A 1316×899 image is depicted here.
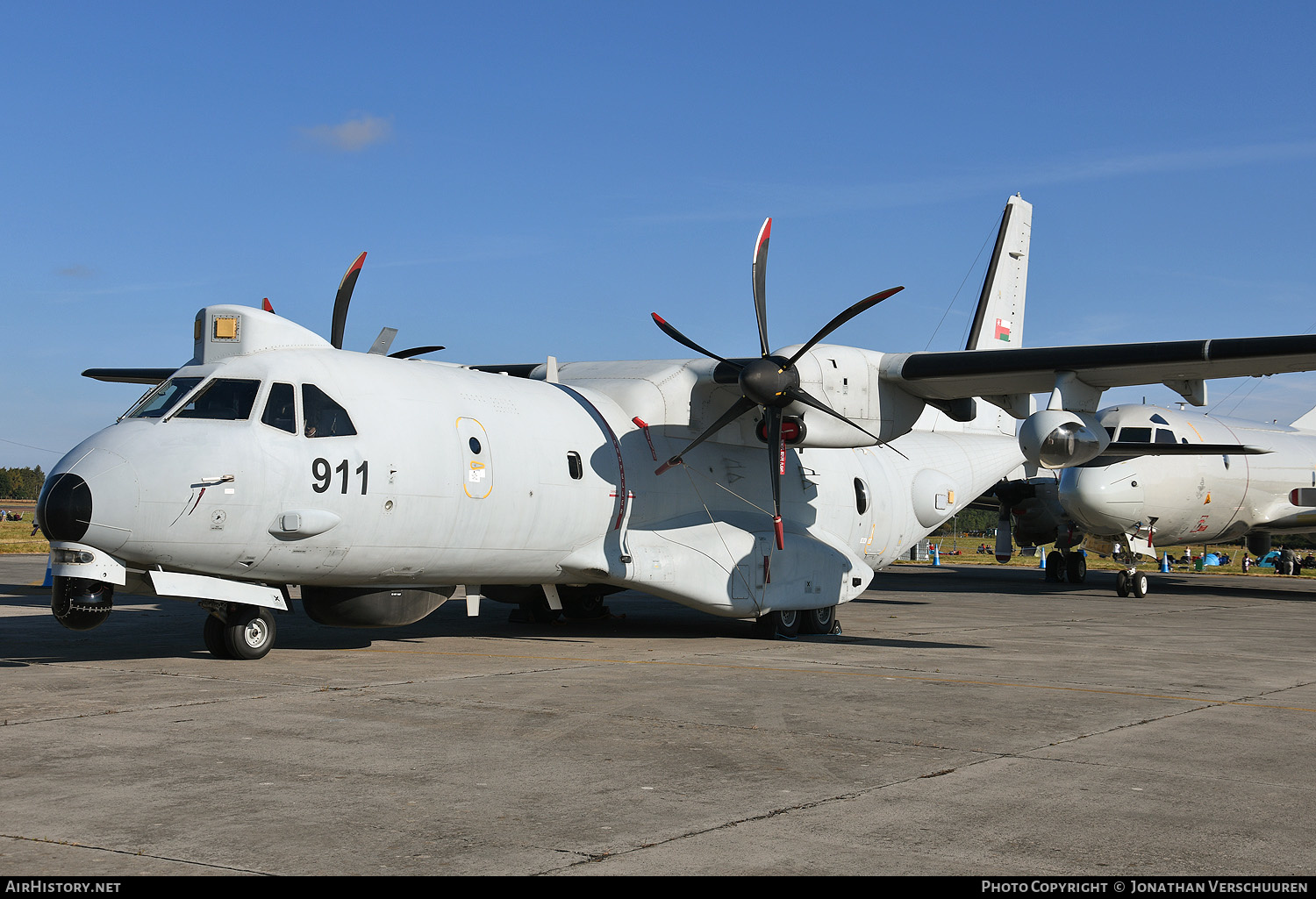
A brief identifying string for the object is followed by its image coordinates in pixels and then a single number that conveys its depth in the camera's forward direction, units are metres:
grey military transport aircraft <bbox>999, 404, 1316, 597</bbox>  24.94
